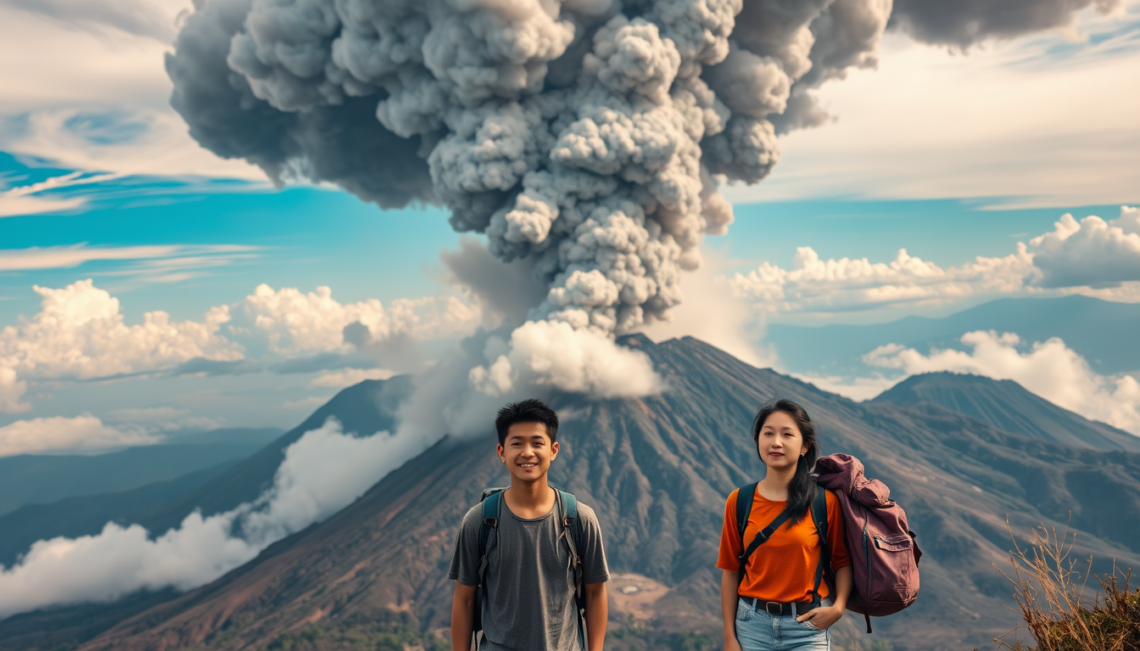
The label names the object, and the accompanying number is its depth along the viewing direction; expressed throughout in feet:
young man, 14.28
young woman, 15.12
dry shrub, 13.92
